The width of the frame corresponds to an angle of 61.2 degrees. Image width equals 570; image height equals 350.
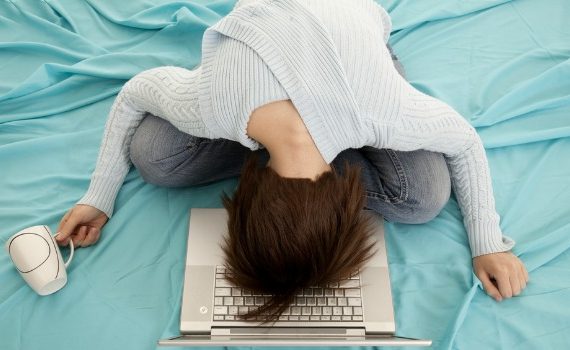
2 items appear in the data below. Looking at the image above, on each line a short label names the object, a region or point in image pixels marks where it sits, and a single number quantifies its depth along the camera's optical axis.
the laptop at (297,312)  0.79
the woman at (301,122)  0.67
